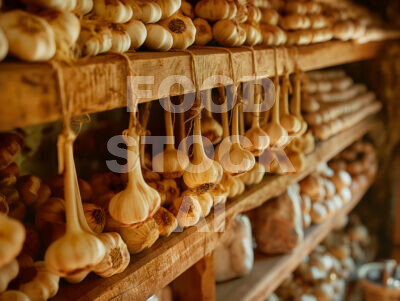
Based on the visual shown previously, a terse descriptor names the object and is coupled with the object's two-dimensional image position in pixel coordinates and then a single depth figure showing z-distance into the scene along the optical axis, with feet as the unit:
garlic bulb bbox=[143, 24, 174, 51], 2.26
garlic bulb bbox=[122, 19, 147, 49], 2.09
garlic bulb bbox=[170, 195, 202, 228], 2.75
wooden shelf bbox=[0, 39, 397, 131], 1.34
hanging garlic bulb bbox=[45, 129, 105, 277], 1.66
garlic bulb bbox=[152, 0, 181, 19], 2.35
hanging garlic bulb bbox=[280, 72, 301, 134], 3.50
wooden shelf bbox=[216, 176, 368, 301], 3.80
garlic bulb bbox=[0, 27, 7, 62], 1.32
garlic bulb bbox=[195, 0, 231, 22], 2.77
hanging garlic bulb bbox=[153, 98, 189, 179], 2.64
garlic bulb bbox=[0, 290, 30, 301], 1.77
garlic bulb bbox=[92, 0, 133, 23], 1.97
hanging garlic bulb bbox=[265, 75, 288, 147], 3.24
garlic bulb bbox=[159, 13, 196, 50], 2.39
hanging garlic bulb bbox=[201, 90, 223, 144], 3.15
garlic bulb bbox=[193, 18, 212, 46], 2.76
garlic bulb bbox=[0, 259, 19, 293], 1.77
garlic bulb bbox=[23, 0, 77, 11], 1.55
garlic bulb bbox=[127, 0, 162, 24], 2.20
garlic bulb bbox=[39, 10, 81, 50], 1.55
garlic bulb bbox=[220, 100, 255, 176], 2.76
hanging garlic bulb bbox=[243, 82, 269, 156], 3.02
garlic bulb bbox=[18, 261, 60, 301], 1.95
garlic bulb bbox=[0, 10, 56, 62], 1.39
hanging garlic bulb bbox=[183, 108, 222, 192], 2.52
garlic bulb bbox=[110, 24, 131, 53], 1.90
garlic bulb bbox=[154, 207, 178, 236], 2.62
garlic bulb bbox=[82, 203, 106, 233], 2.23
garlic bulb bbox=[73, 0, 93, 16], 1.82
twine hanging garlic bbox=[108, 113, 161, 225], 2.02
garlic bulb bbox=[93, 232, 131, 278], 2.08
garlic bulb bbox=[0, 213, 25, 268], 1.41
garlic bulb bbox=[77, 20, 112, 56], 1.73
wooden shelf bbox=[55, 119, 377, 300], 2.13
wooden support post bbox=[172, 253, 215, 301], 3.20
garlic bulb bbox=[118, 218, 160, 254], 2.37
